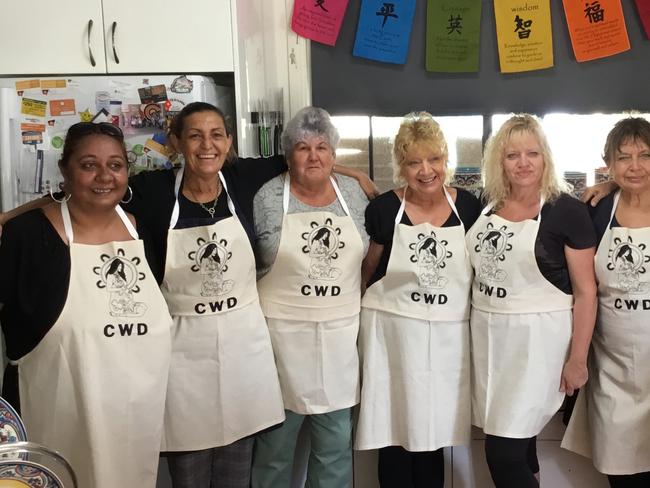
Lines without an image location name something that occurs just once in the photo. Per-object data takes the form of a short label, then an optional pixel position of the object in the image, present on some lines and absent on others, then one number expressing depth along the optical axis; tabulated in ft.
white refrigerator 5.81
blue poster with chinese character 7.09
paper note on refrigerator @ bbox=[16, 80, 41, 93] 5.88
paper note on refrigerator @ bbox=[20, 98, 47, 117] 5.84
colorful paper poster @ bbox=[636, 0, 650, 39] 6.81
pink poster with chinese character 7.13
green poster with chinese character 7.02
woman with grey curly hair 5.45
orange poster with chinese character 6.86
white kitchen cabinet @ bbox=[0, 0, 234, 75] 5.98
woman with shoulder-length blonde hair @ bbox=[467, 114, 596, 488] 5.19
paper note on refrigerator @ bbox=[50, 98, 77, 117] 5.87
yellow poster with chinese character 6.95
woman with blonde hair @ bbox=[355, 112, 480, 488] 5.50
